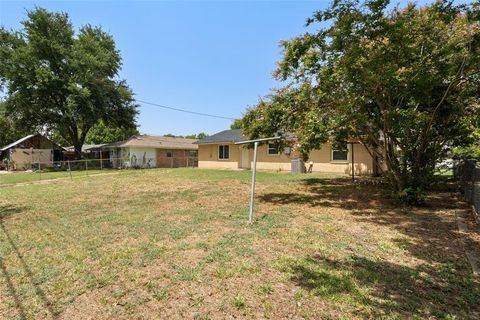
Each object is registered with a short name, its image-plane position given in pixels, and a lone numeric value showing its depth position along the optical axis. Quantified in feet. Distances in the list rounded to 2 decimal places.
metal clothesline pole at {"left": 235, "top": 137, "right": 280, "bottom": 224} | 20.68
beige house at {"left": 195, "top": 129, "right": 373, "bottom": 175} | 58.44
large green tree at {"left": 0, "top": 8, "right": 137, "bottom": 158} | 84.74
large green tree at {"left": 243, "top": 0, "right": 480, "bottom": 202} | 23.27
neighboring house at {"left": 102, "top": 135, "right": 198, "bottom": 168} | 94.84
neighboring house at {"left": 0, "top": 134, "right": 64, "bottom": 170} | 96.43
